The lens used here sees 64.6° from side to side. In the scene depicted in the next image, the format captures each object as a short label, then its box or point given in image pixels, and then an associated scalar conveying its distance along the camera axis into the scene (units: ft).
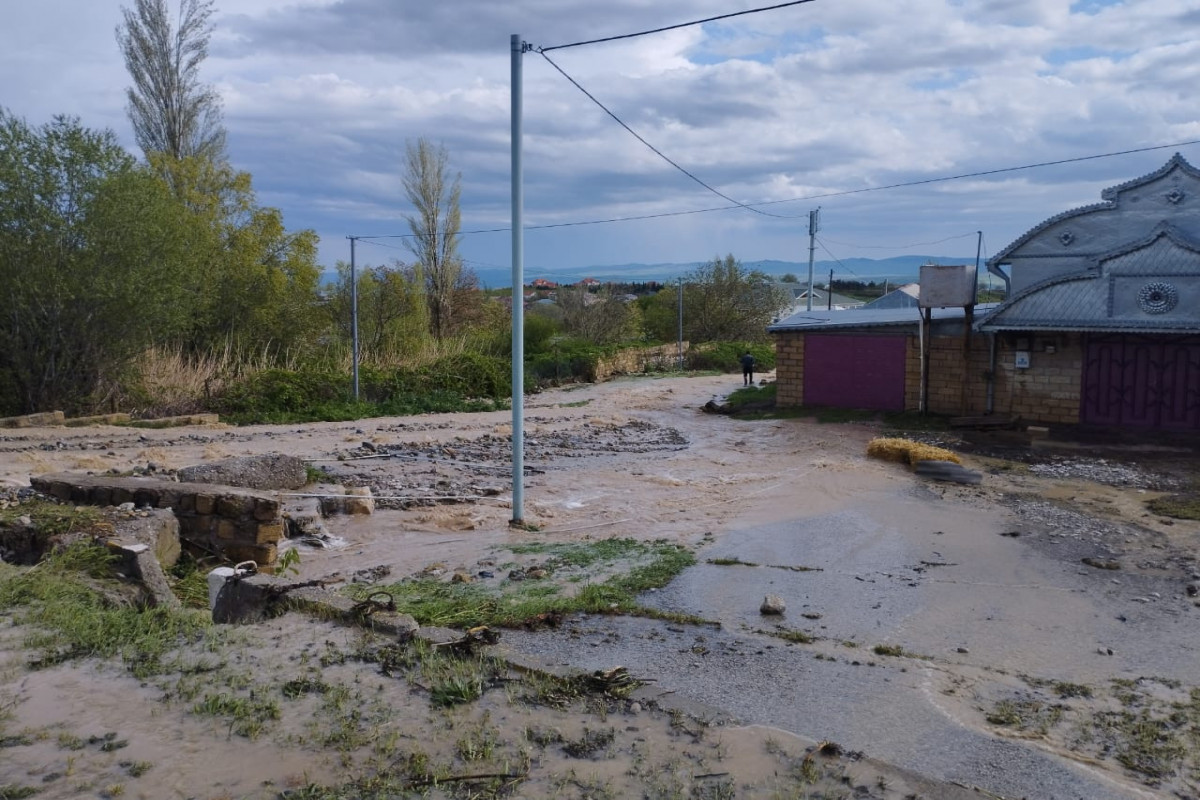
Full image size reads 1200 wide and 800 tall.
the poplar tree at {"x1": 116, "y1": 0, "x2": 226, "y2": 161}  98.22
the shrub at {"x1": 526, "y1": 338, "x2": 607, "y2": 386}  112.68
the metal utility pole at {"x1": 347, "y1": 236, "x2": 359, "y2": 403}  71.92
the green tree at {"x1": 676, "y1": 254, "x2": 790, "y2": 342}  151.12
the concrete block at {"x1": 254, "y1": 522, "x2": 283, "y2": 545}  31.19
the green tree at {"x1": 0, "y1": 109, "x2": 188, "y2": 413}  61.77
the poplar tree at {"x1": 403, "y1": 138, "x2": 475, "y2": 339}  131.23
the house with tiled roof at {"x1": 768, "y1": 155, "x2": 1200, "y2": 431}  62.08
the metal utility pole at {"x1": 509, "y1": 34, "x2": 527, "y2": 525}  35.86
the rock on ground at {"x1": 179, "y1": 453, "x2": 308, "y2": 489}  38.65
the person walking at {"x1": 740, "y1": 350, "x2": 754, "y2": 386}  104.01
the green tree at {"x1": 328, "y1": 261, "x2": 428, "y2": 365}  99.45
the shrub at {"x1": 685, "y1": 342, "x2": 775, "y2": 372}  132.36
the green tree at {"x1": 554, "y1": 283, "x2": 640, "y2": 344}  140.26
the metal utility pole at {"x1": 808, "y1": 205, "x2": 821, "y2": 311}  114.62
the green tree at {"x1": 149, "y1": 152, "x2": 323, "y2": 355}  84.54
